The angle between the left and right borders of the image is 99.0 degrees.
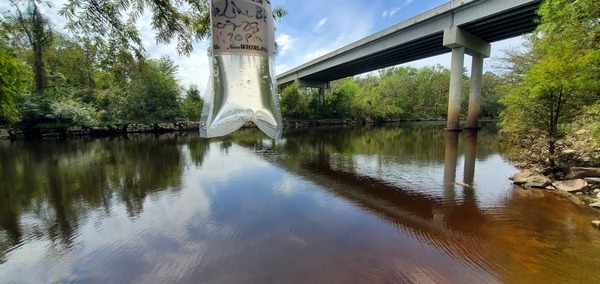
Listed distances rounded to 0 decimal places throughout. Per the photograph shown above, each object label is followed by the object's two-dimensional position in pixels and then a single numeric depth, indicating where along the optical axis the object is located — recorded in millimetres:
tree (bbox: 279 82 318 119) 32719
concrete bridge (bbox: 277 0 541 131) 15586
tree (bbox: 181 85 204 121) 28167
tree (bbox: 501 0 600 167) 5515
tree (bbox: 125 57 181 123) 24359
